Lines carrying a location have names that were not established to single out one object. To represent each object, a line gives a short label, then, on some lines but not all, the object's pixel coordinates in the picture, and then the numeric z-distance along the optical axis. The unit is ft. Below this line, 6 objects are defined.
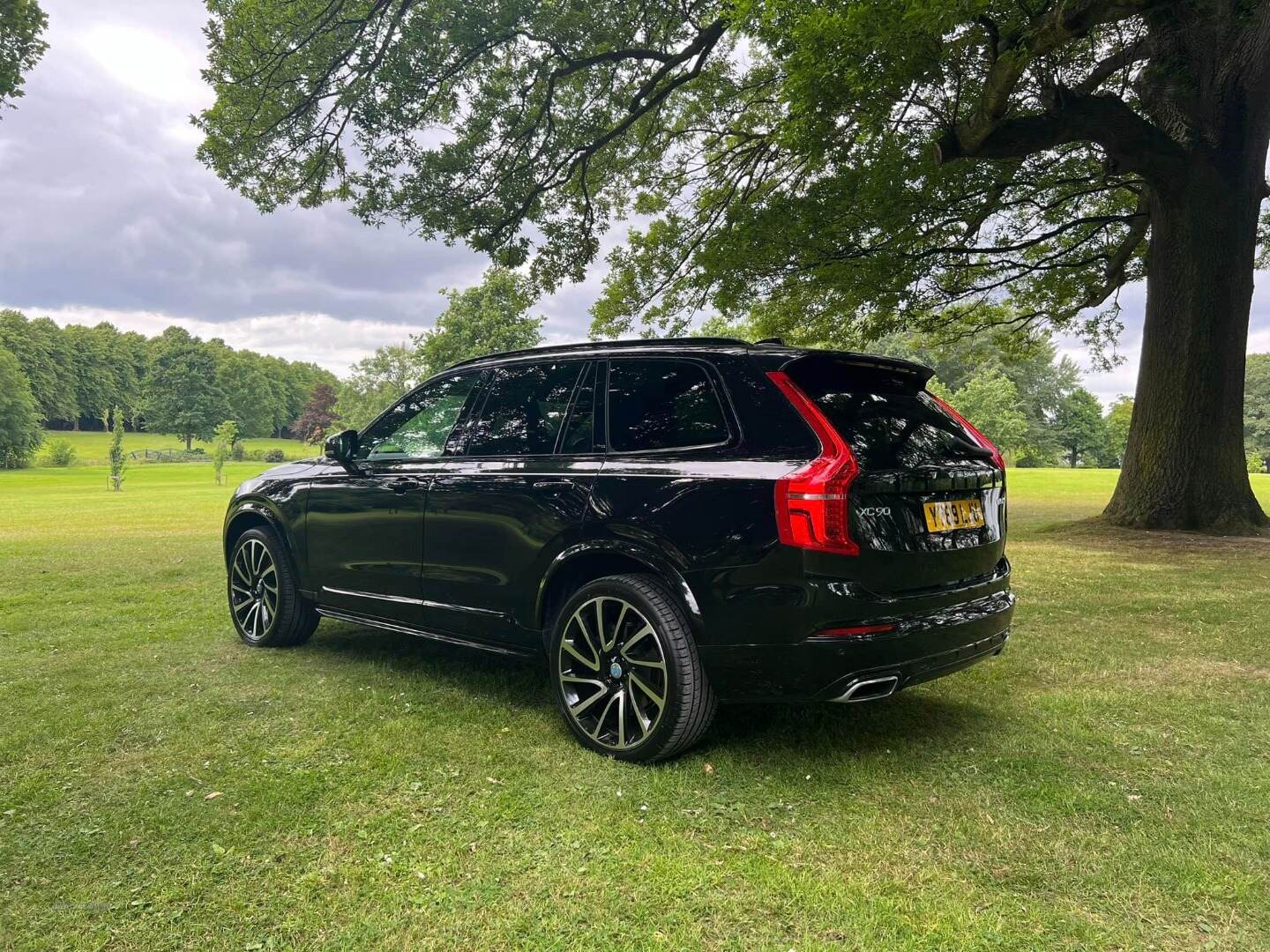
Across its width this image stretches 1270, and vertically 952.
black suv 9.64
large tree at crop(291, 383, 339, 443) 344.49
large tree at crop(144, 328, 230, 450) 286.87
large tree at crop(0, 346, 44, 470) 192.54
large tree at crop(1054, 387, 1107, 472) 245.04
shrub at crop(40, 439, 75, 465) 198.09
